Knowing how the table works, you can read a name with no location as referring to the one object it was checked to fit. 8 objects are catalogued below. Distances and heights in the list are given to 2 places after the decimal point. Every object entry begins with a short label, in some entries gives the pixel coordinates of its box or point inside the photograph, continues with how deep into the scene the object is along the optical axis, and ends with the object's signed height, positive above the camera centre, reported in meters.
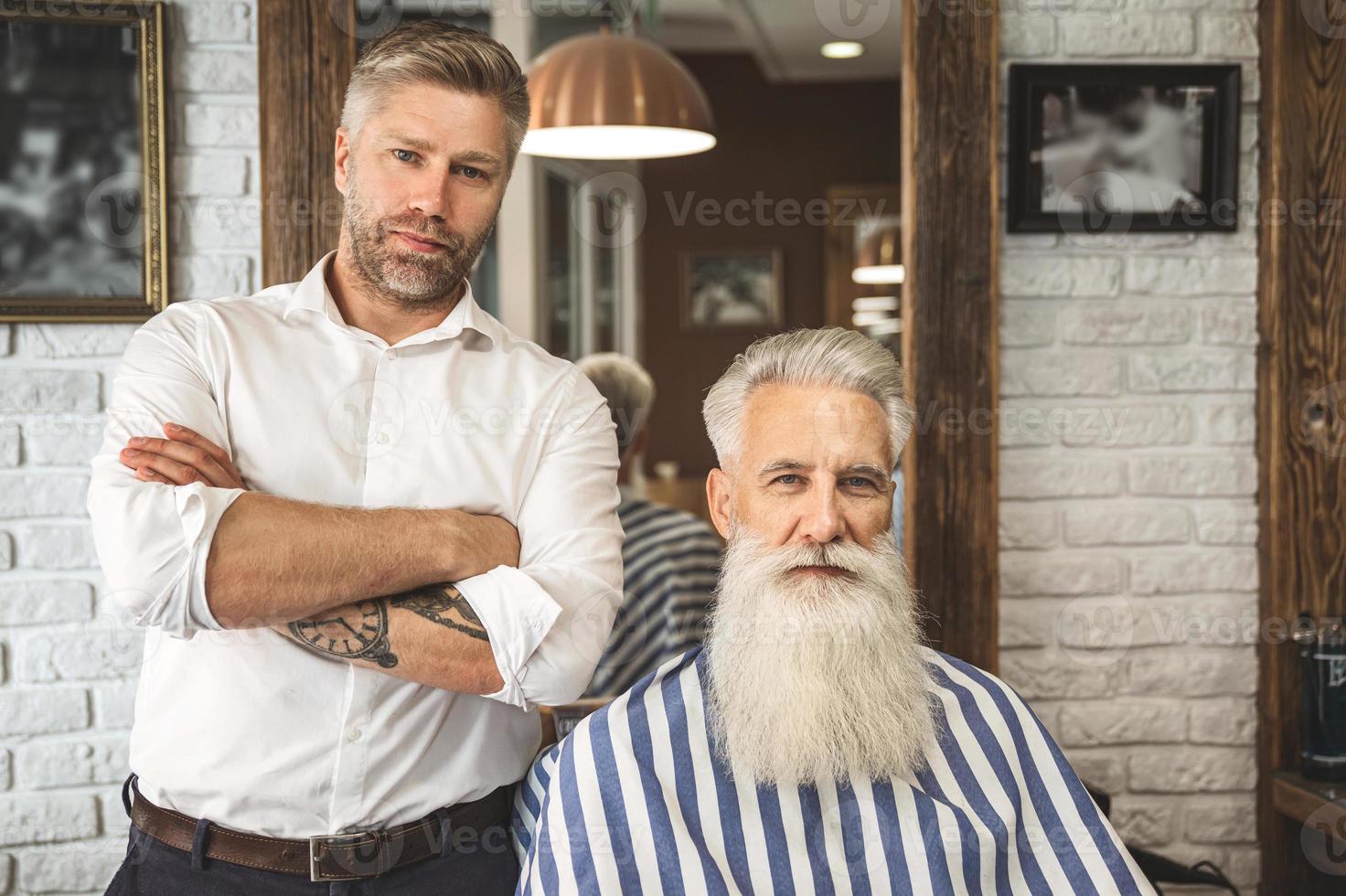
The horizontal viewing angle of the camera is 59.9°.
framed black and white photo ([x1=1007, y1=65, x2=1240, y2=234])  2.27 +0.49
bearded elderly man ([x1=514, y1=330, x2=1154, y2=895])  1.45 -0.44
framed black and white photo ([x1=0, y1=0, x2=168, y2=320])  2.05 +0.43
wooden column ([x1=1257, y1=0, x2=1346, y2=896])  2.24 +0.14
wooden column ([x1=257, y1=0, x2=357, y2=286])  2.06 +0.50
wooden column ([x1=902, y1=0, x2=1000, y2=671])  2.20 +0.18
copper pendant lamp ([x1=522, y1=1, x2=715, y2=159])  2.61 +0.72
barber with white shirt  1.43 -0.16
